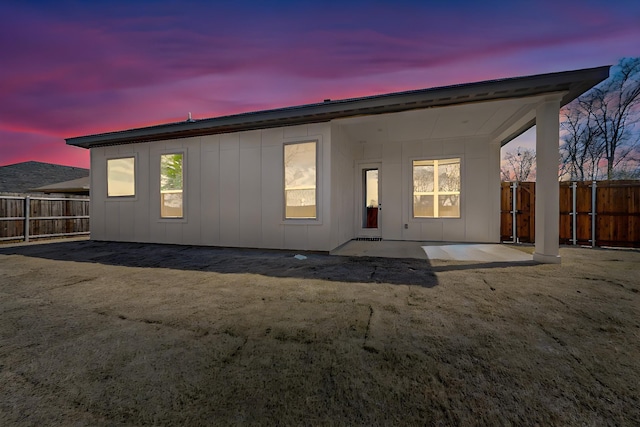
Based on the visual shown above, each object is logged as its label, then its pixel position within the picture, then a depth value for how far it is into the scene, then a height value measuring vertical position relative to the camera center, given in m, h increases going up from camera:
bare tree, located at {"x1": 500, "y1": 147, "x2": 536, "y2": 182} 15.63 +3.12
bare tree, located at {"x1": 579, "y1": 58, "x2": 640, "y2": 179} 11.27 +4.89
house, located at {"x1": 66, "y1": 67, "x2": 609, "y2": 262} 4.37 +1.11
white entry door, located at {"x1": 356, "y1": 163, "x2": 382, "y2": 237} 7.56 +0.27
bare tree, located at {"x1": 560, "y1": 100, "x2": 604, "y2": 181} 12.45 +3.52
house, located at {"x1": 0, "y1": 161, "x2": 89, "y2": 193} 16.91 +2.84
